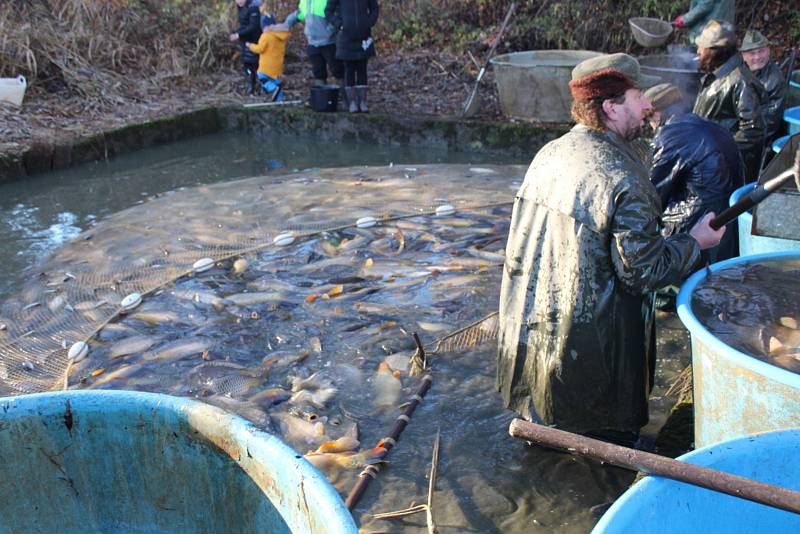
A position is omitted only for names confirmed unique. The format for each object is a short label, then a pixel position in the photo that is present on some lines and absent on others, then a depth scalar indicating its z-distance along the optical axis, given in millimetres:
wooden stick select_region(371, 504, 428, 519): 3519
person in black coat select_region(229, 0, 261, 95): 13195
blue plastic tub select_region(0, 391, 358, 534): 2178
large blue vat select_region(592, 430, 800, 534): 2004
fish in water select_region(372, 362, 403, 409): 4477
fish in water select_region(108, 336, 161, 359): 5113
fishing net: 5242
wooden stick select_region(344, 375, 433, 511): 3623
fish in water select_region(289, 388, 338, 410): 4465
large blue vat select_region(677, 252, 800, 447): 2680
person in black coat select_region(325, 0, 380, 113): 11375
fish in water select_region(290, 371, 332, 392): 4652
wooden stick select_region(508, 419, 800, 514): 1877
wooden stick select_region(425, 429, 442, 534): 3420
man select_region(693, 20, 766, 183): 6004
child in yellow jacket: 12789
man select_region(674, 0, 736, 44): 10328
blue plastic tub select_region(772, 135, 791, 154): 5591
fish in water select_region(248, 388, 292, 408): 4500
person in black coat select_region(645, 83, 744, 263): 4875
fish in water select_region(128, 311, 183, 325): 5539
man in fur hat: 3305
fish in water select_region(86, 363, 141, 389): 4730
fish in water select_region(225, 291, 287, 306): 5801
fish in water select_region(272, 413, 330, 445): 4148
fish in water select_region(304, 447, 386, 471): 3881
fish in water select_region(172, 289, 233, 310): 5766
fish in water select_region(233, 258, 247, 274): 6332
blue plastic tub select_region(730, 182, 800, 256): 4254
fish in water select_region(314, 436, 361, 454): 3982
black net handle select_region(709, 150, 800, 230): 3088
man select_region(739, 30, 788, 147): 6750
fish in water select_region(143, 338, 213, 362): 5055
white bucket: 11141
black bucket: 12039
